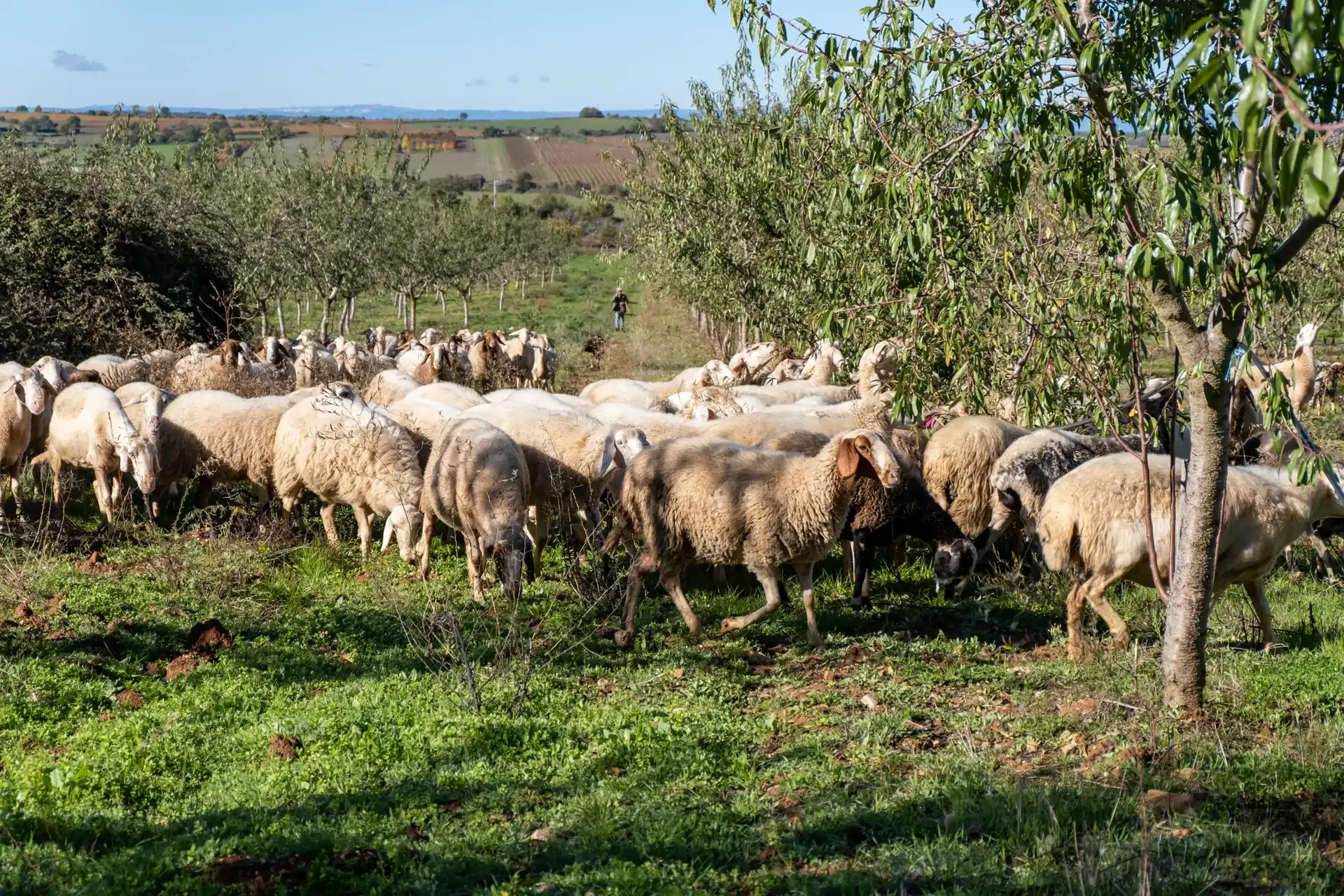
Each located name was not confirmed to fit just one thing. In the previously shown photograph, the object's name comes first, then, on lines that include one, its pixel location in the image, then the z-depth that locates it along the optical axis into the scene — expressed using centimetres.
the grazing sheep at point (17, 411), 1116
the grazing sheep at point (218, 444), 1161
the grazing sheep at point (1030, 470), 934
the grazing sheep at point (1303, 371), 1638
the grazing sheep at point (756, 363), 1798
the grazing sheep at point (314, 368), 1777
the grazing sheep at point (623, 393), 1460
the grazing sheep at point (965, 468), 1004
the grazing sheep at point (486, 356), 2138
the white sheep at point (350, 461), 1061
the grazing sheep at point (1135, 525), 745
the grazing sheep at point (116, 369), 1443
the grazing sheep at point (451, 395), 1314
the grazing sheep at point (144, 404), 1148
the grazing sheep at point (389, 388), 1486
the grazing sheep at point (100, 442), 1103
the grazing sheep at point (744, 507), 813
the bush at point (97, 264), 1711
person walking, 4050
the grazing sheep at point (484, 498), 909
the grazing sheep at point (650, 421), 1086
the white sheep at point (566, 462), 1002
